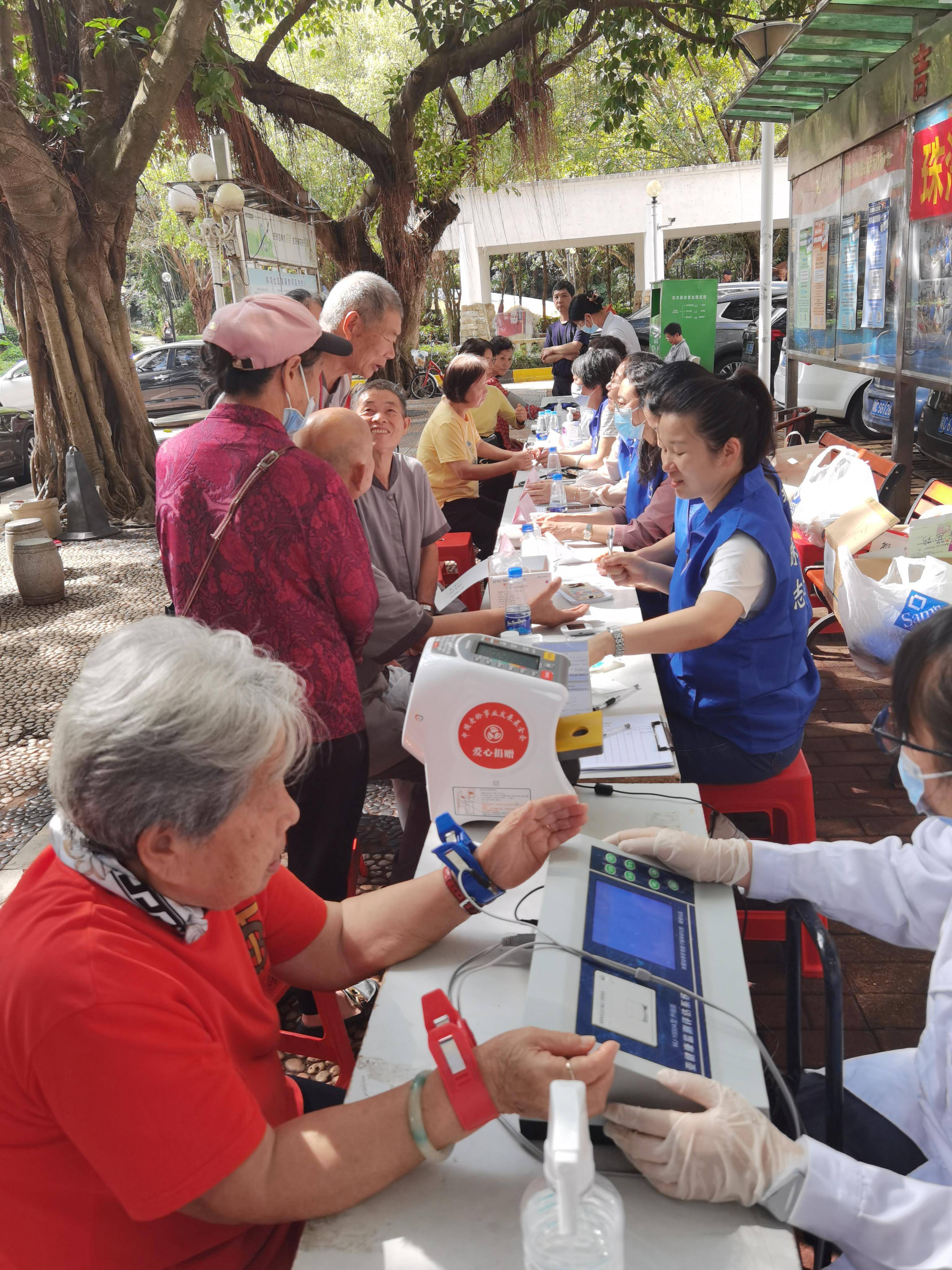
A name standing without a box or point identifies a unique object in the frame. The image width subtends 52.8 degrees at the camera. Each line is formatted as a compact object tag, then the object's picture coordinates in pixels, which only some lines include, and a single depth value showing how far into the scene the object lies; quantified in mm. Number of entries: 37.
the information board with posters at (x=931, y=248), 4758
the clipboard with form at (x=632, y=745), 2072
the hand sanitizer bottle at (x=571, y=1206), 788
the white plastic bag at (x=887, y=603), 3213
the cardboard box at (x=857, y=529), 4059
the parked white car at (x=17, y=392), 17016
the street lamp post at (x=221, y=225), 7523
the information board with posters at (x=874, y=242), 5539
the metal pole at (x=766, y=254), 8062
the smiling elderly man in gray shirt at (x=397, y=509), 3410
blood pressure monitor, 1703
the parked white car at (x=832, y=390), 10438
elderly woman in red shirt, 996
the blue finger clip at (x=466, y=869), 1548
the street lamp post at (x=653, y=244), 14648
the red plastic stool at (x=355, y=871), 2711
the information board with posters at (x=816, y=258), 6789
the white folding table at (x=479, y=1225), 1022
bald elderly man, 2457
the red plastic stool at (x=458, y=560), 4441
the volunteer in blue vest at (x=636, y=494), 4059
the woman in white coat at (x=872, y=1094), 1076
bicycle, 19109
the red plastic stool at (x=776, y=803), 2586
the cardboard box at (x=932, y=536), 3389
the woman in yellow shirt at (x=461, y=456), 5434
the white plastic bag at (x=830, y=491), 4488
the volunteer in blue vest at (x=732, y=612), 2455
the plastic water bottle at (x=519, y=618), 2617
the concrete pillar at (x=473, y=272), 21328
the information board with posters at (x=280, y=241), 8242
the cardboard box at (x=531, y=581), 2998
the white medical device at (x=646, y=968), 1134
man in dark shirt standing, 9703
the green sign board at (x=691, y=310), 9094
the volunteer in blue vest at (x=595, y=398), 6297
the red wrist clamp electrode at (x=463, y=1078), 1111
